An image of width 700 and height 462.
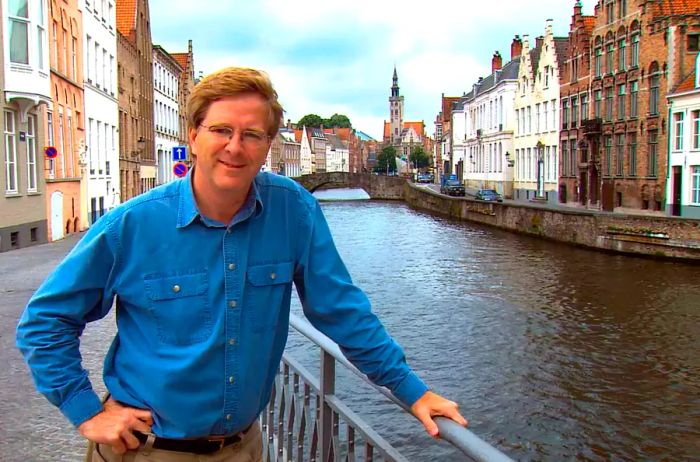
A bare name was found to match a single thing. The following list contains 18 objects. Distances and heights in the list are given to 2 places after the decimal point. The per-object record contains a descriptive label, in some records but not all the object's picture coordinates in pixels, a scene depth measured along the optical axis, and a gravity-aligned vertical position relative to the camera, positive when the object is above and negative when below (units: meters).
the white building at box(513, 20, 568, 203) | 45.22 +4.08
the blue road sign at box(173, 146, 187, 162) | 20.23 +0.88
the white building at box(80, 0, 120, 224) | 25.25 +2.94
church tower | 175.00 +16.52
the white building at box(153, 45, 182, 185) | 43.94 +4.89
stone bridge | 73.50 +0.21
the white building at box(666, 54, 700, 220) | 28.16 +1.23
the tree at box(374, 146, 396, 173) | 146.25 +4.70
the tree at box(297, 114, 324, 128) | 146.88 +12.51
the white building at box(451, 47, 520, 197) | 54.44 +4.33
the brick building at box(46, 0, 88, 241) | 20.08 +1.82
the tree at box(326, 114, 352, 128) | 163.50 +13.57
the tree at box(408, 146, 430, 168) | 132.38 +4.54
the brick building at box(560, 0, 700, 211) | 30.64 +3.96
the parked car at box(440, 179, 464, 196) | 56.51 -0.42
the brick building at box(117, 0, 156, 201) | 32.91 +4.29
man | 1.95 -0.31
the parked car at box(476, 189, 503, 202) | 45.19 -0.77
